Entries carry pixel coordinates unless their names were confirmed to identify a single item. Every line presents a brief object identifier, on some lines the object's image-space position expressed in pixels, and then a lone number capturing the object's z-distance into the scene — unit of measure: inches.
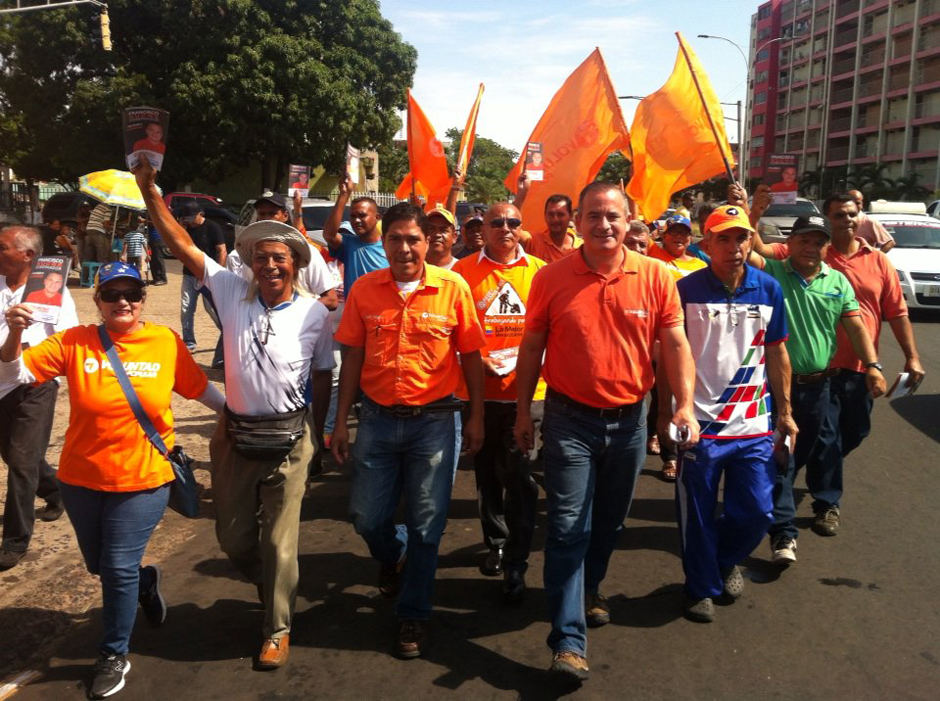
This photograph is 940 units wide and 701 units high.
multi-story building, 2121.1
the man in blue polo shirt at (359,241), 245.4
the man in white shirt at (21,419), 173.0
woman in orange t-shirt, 132.2
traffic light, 761.6
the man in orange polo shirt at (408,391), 144.8
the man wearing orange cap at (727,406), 155.4
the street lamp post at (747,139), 3114.2
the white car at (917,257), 548.7
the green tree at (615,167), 2666.8
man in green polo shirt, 185.2
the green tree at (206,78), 1135.0
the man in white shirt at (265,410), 141.1
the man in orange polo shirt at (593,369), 137.9
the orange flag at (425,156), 324.2
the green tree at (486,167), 2194.9
